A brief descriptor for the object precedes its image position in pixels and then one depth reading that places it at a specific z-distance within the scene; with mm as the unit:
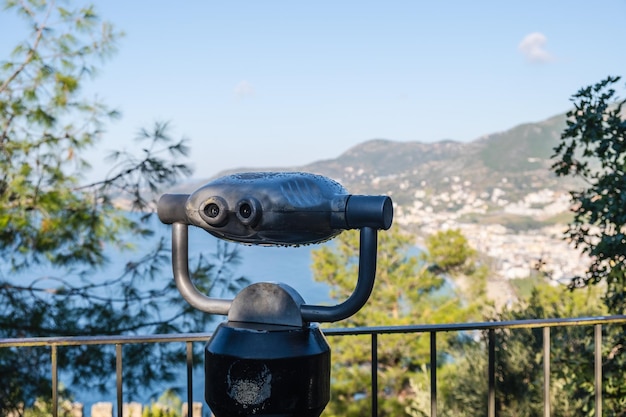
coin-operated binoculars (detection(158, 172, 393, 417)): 904
